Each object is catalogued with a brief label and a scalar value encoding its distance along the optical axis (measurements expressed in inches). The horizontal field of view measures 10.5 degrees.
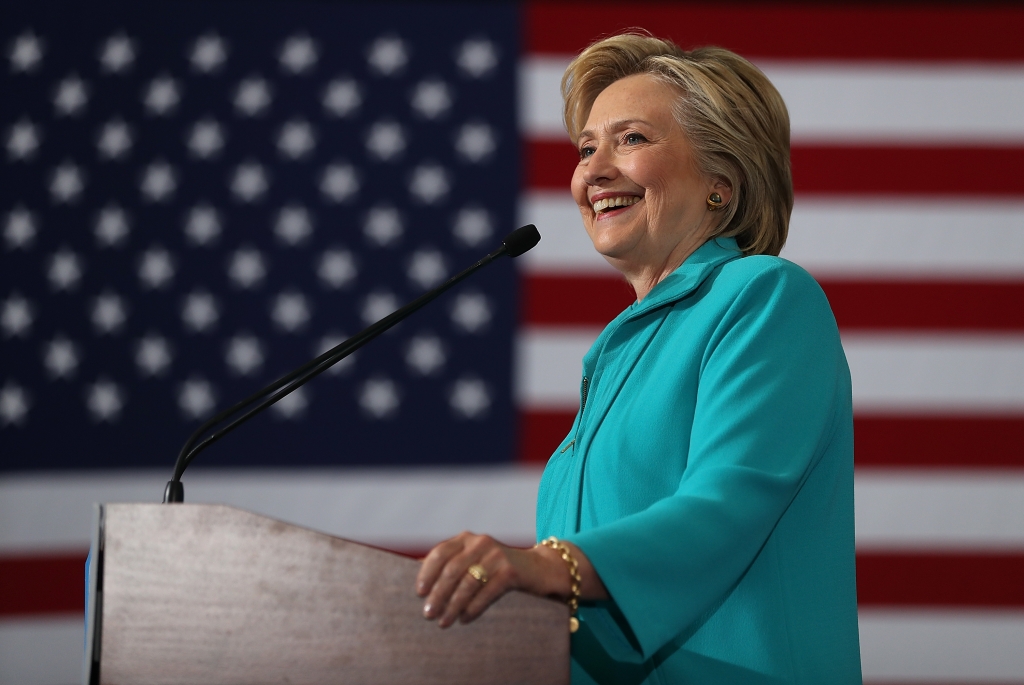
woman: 209.5
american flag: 265.9
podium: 205.7
